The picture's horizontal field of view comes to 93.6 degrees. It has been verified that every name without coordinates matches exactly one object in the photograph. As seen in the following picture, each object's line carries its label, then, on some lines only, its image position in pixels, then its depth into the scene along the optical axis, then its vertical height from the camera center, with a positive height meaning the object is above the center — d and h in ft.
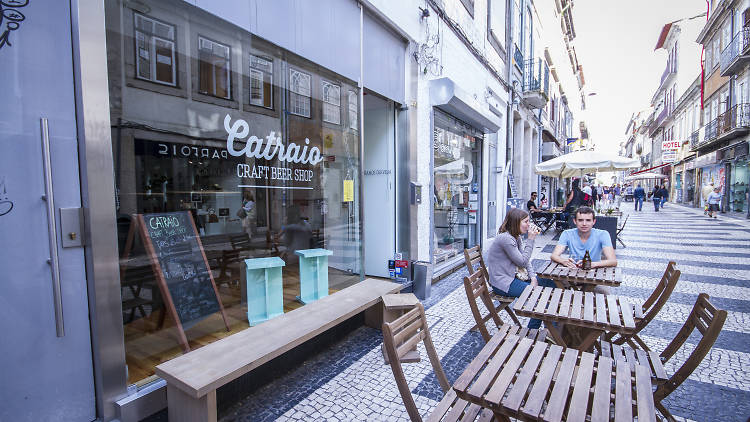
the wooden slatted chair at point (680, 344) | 5.90 -2.99
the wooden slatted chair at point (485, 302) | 9.28 -3.20
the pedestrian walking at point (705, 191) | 73.89 +0.41
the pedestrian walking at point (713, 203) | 56.18 -1.66
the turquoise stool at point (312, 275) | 13.20 -2.97
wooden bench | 6.70 -3.41
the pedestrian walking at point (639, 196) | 75.16 -0.51
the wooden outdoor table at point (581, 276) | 10.90 -2.62
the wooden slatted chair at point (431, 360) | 5.63 -3.07
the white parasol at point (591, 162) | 28.17 +2.64
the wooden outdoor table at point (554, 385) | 4.66 -2.82
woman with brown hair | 12.10 -2.18
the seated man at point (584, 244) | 12.42 -1.80
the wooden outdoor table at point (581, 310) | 7.74 -2.78
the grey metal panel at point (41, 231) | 6.00 -0.54
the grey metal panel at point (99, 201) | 6.69 -0.02
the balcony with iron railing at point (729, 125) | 58.08 +12.33
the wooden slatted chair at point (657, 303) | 8.62 -2.88
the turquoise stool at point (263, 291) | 11.27 -3.02
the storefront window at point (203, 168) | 8.73 +0.95
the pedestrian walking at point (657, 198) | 72.38 -0.95
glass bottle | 11.94 -2.30
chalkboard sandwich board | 9.43 -1.93
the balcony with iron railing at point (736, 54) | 56.54 +23.74
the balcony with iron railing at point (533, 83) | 41.22 +13.36
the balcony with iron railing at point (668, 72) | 114.83 +41.57
